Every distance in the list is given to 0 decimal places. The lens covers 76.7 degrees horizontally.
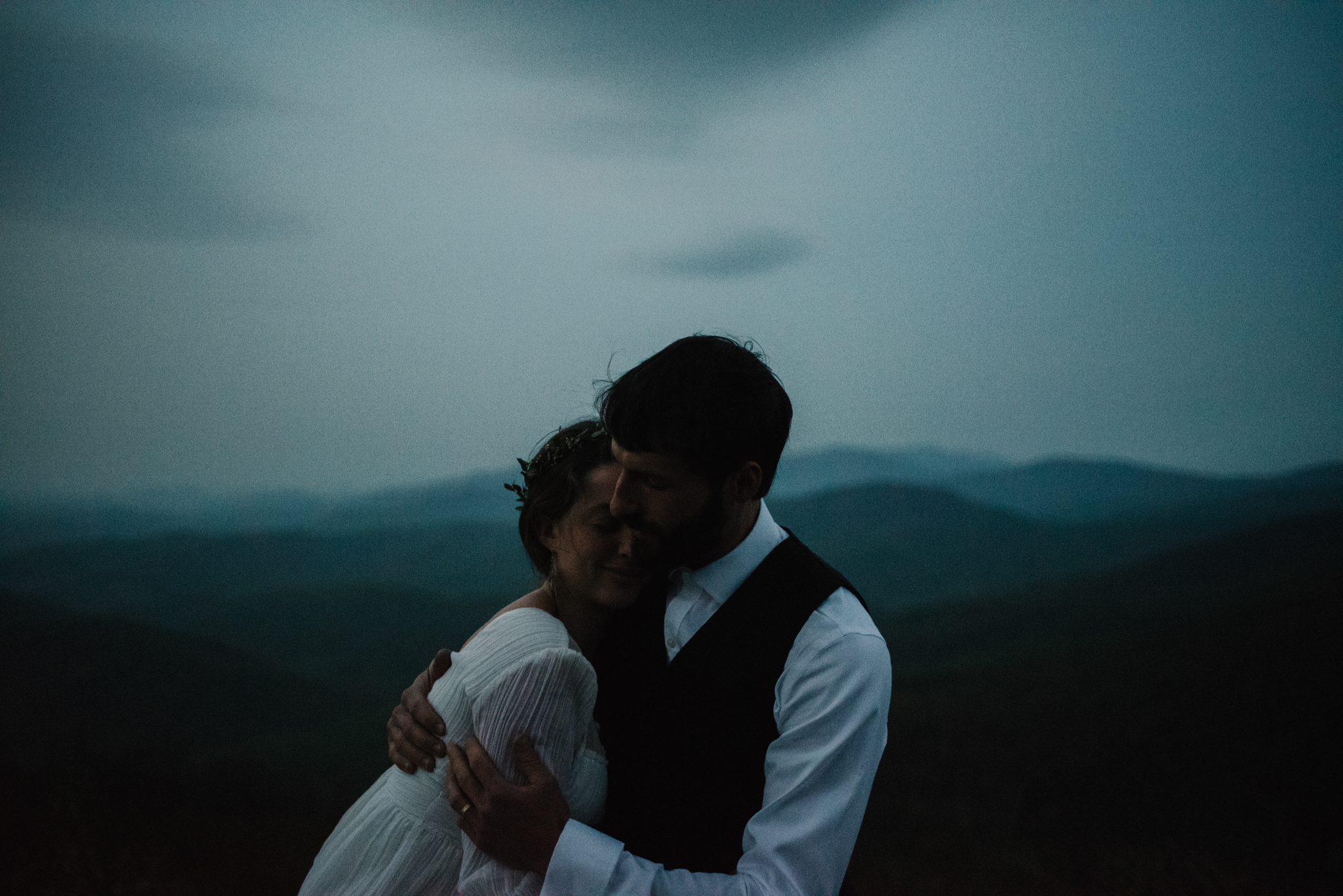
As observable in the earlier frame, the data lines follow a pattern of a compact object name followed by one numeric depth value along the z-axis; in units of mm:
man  1094
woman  1150
